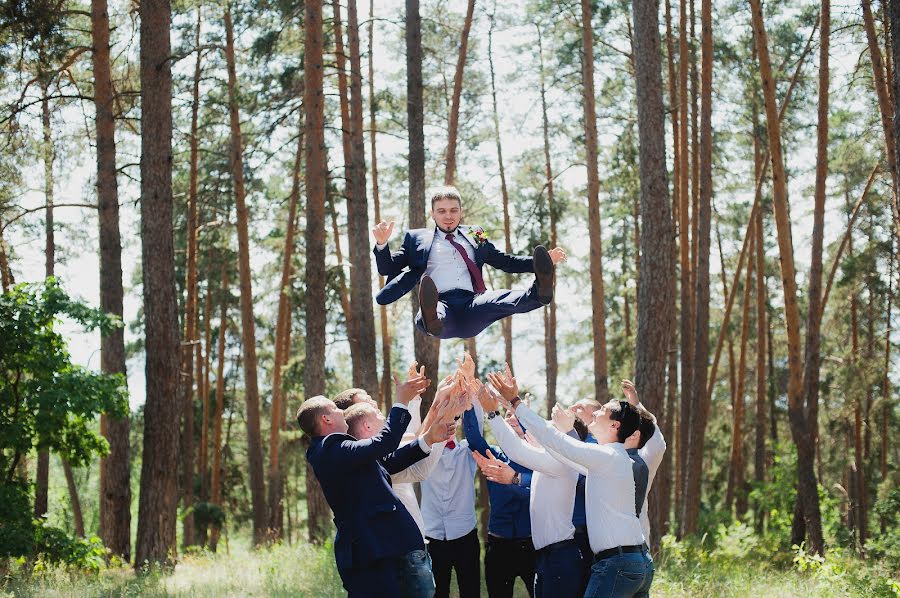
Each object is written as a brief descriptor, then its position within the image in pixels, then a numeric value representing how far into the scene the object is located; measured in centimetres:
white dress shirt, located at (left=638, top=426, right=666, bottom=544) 652
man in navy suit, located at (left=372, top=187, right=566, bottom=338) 630
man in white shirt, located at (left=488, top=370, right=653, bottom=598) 548
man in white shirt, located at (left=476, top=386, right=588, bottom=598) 608
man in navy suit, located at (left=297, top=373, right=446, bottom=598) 503
